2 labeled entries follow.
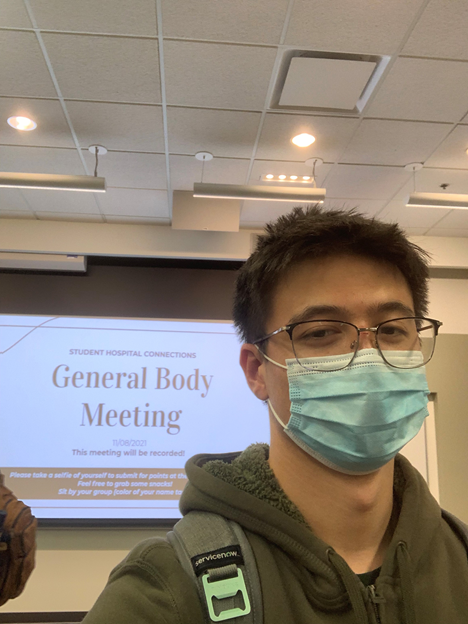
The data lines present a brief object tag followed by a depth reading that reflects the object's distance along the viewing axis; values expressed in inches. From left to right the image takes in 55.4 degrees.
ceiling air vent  88.1
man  27.5
